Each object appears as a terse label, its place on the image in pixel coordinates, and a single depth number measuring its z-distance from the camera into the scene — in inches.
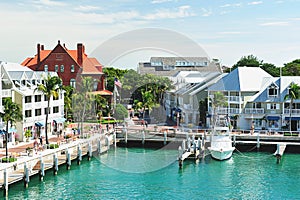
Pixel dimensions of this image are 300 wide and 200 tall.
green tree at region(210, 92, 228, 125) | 2817.4
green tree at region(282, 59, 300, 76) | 3988.4
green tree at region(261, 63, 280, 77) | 3926.7
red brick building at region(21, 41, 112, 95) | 3484.3
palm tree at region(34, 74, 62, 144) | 2161.7
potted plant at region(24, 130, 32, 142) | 2265.0
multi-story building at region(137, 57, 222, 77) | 4760.6
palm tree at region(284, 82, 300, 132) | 2589.6
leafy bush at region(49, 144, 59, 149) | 2057.1
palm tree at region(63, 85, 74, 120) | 2880.9
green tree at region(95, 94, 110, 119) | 2967.5
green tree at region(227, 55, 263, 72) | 4525.1
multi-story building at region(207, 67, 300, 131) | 2723.9
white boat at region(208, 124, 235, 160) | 2116.1
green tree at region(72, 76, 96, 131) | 2758.4
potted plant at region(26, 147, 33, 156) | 1841.3
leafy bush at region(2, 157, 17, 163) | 1701.9
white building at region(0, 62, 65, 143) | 2275.1
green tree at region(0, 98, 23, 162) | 1852.4
